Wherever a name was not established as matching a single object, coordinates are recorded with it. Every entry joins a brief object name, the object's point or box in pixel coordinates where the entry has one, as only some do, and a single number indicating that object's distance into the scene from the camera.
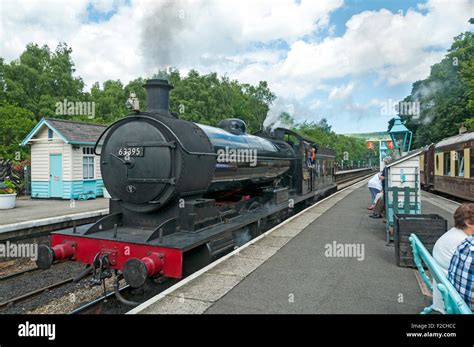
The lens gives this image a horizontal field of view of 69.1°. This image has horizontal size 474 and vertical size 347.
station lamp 11.51
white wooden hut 15.05
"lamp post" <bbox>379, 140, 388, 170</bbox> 20.66
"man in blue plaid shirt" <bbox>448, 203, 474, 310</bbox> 2.83
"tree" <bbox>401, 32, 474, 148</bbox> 30.44
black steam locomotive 4.83
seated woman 3.20
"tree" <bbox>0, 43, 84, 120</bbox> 31.30
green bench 2.53
